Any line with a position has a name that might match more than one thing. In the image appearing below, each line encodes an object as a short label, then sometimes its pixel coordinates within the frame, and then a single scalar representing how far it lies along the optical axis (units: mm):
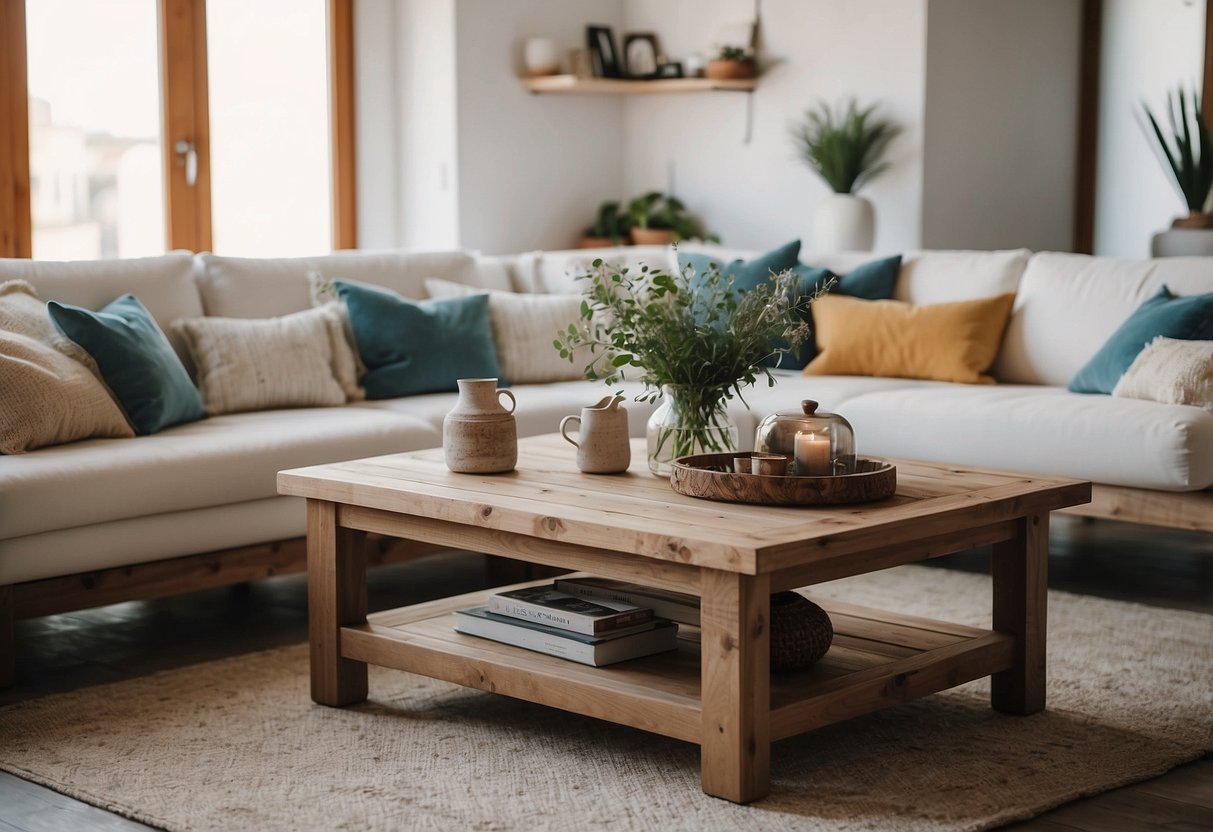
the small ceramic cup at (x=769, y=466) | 2574
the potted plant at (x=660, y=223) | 6473
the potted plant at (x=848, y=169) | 5789
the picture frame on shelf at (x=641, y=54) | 6562
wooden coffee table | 2264
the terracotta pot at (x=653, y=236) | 6457
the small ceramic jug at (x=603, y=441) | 2828
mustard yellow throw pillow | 4461
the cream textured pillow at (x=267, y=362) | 3928
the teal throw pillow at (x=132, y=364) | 3512
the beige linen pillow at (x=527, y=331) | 4574
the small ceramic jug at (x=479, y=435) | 2826
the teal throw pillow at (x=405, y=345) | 4262
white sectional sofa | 3100
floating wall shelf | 6207
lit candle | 2570
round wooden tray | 2473
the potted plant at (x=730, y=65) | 6156
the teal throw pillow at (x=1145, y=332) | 3854
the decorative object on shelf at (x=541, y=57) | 6211
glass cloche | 2576
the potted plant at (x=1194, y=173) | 5594
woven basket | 2494
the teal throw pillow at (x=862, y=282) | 4738
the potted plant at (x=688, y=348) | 2719
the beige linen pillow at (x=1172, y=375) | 3643
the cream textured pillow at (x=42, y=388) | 3219
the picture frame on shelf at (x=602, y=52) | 6508
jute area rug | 2285
